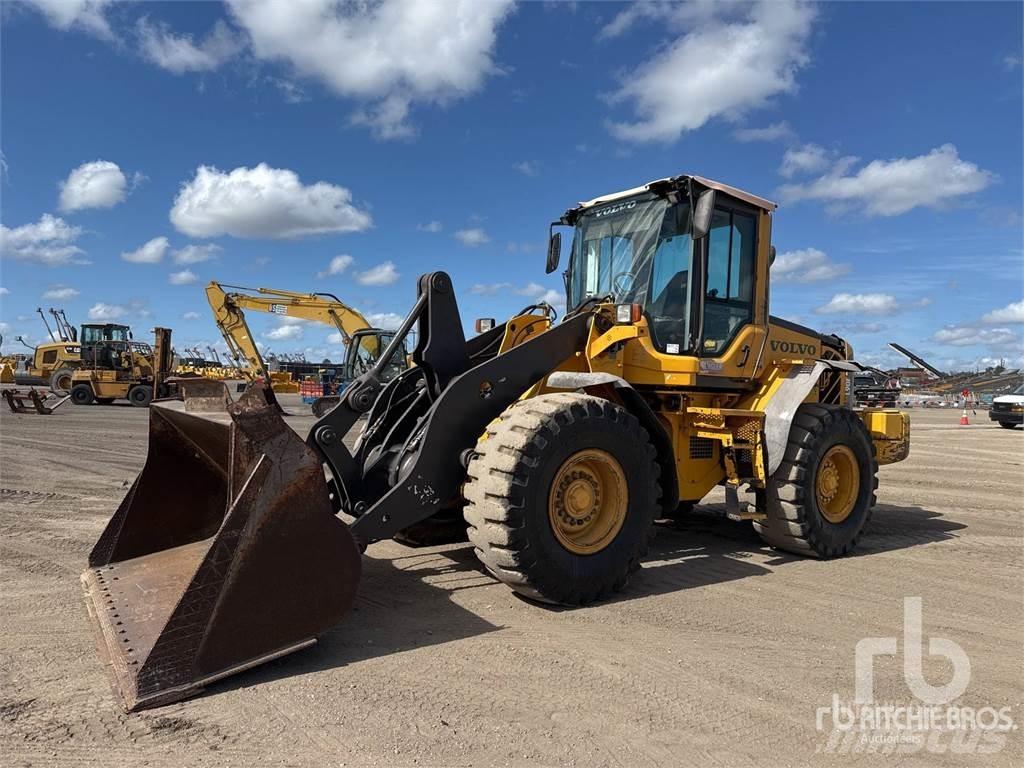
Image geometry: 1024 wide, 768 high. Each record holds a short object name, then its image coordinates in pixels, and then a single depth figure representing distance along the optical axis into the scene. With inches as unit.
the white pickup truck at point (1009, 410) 926.8
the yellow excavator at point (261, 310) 1003.9
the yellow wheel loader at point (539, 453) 135.1
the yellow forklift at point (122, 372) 979.9
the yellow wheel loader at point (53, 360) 1240.5
